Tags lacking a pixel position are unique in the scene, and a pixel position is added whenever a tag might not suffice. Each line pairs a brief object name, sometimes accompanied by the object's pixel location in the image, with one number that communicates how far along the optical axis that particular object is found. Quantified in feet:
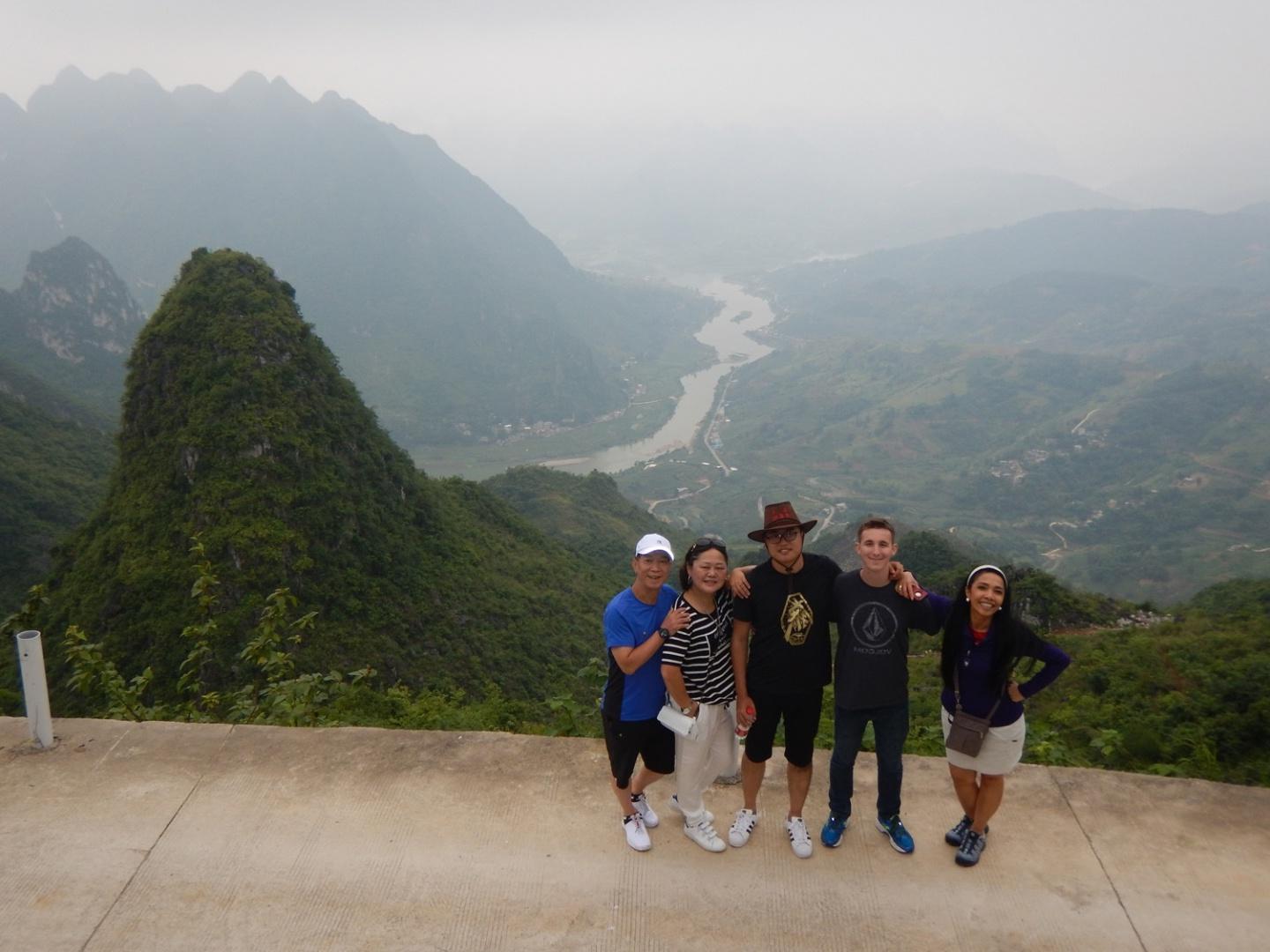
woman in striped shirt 13.23
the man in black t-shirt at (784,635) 13.46
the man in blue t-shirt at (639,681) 13.20
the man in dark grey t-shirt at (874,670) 13.43
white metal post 16.28
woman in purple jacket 12.90
